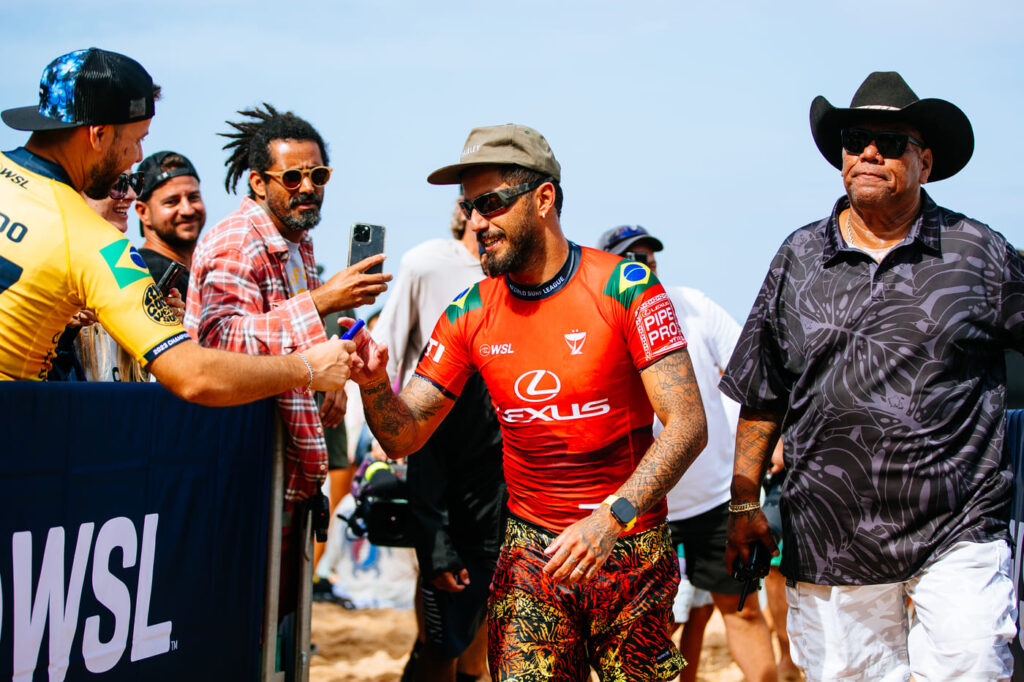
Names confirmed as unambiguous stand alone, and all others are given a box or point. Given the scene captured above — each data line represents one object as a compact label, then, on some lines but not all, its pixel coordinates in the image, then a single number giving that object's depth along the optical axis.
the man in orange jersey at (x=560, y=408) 3.45
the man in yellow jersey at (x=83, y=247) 2.93
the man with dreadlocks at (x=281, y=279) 3.96
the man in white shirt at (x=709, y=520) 5.41
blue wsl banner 3.26
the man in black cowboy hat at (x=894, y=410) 3.36
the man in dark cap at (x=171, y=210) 5.78
